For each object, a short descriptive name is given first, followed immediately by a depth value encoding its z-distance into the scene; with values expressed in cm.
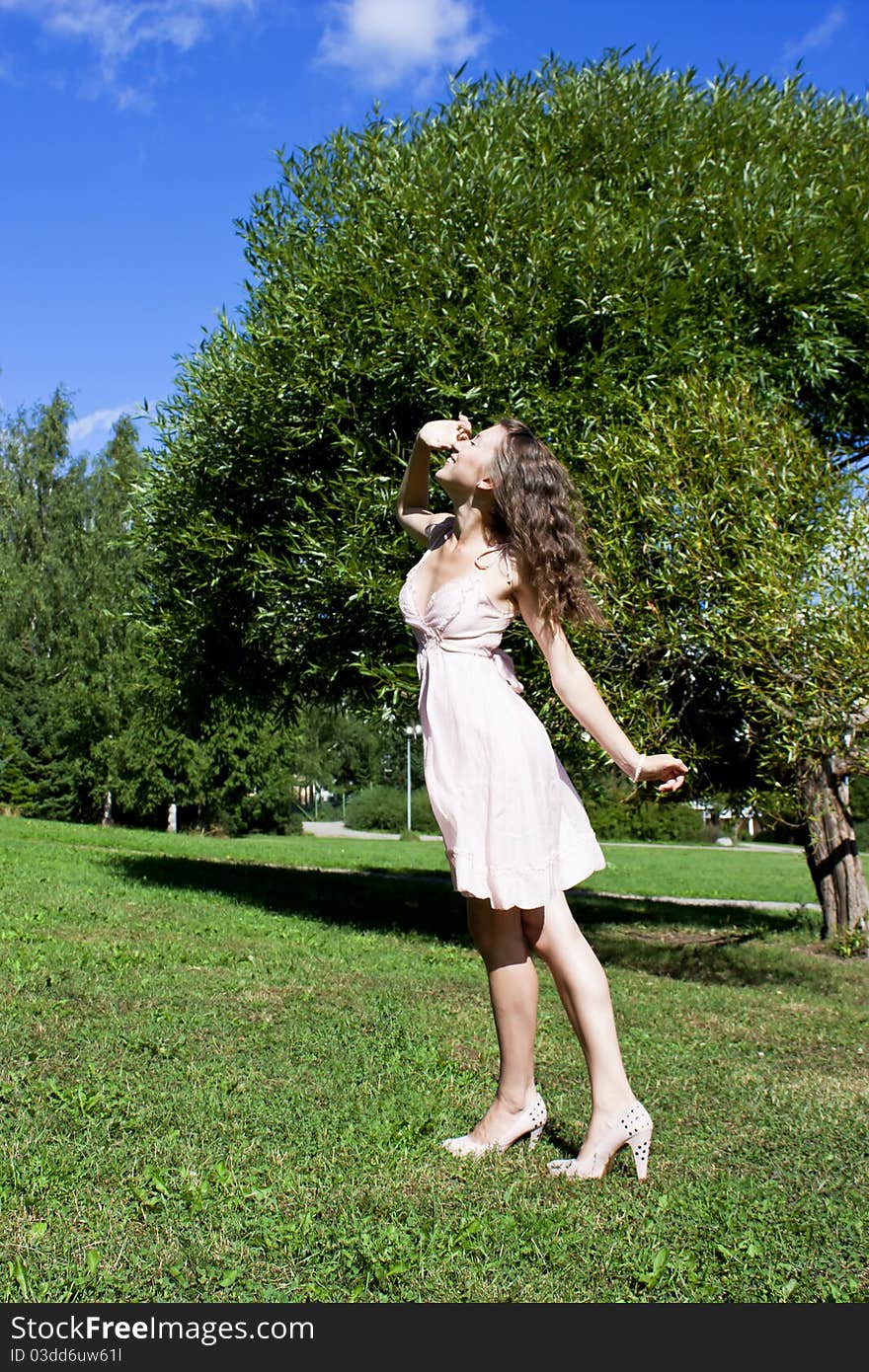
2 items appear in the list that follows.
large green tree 927
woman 349
